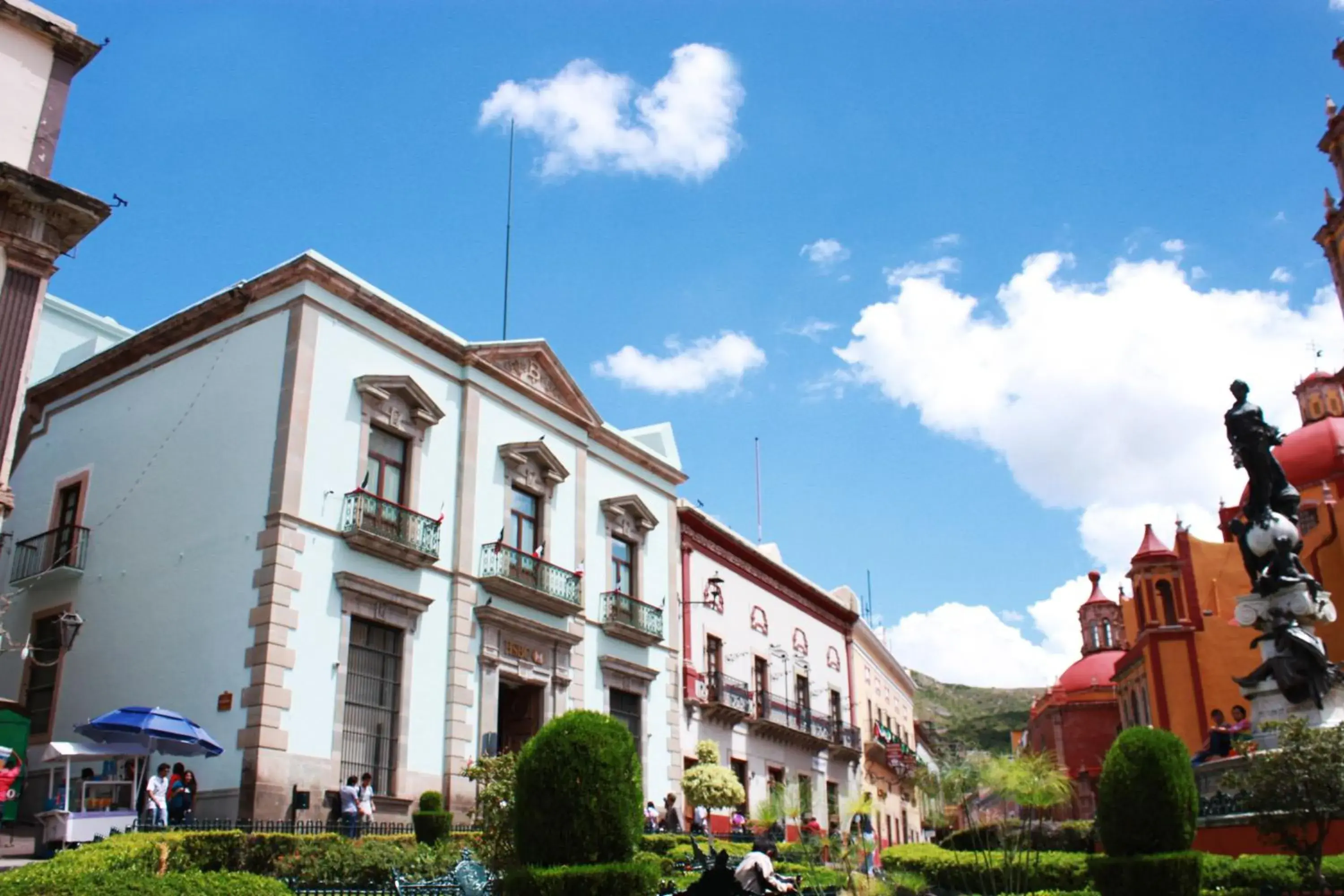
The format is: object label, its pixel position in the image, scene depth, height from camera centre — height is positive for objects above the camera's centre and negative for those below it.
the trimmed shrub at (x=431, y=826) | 18.09 +0.09
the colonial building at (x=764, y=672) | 30.56 +4.43
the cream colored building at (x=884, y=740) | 43.19 +3.20
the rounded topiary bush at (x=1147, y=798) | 13.06 +0.27
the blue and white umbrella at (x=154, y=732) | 16.50 +1.44
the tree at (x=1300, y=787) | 13.71 +0.39
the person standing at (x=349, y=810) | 17.77 +0.35
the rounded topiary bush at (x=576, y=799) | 9.70 +0.25
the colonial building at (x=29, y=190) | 15.17 +8.24
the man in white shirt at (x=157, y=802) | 16.39 +0.45
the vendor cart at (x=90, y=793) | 15.61 +0.64
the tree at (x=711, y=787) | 25.92 +0.89
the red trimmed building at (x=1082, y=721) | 57.09 +5.11
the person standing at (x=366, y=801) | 18.41 +0.47
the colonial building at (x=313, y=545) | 18.97 +5.12
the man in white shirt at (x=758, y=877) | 12.11 -0.49
